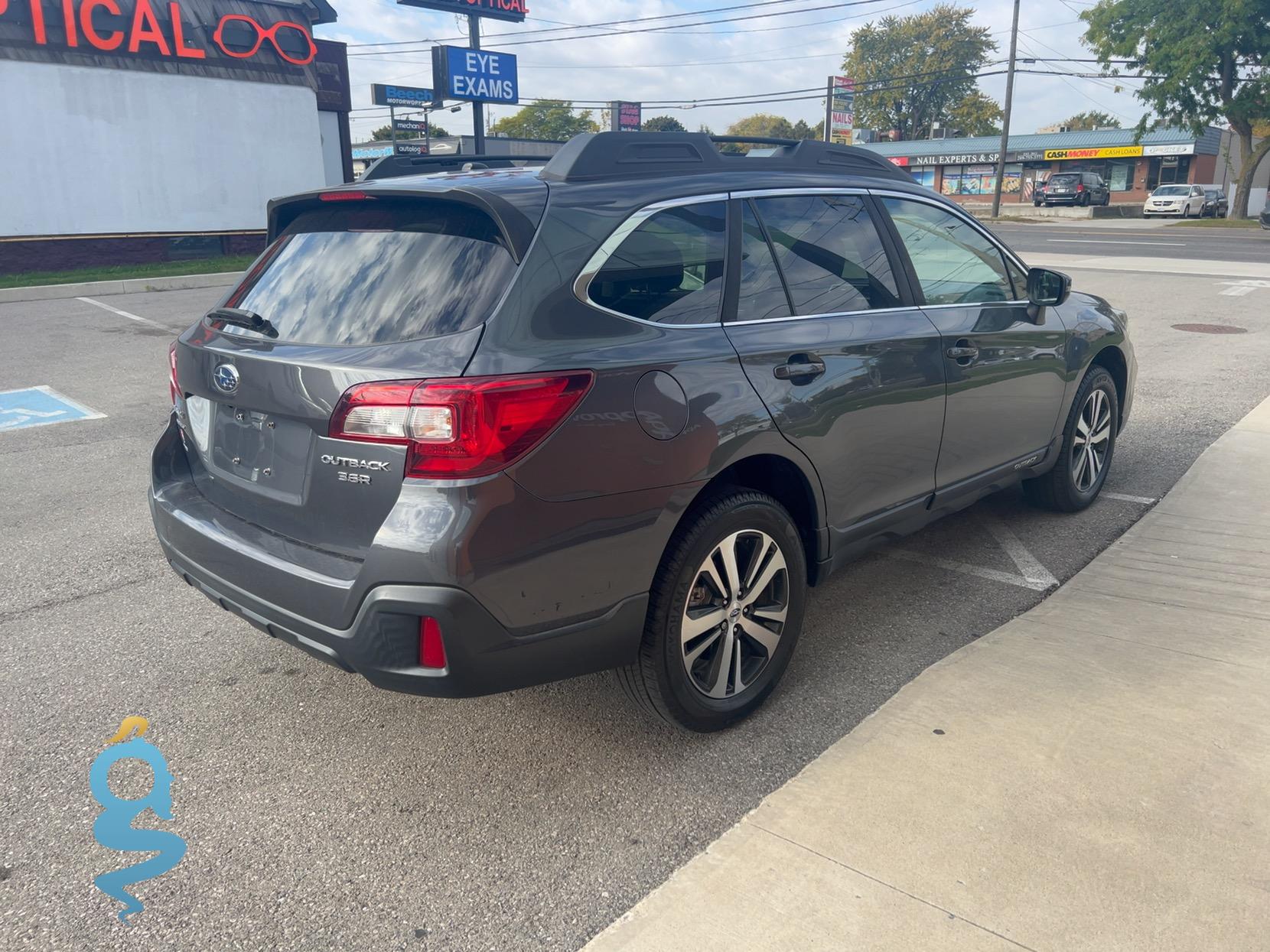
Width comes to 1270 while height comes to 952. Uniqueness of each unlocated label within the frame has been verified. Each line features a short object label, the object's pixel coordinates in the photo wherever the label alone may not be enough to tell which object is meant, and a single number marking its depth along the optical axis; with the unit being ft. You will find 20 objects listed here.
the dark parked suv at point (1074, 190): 162.09
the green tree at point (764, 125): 344.69
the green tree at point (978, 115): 282.36
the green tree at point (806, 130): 278.24
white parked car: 151.53
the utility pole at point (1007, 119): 151.53
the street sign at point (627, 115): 168.74
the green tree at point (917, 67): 273.75
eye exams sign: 81.97
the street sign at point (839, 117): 157.48
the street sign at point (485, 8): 87.15
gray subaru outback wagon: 8.38
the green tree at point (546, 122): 329.52
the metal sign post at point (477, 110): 81.76
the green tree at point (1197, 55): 129.59
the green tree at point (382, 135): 329.72
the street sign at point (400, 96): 169.07
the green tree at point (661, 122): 219.67
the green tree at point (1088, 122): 320.21
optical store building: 65.77
